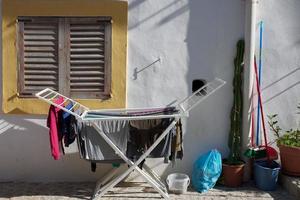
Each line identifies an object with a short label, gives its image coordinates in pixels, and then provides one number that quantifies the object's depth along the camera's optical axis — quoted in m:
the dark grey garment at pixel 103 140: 5.35
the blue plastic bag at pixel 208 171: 5.89
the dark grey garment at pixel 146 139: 5.44
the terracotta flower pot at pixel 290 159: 5.80
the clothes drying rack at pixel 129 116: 5.30
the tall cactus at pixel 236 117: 6.09
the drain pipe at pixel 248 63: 5.92
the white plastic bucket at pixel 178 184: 5.83
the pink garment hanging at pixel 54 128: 5.26
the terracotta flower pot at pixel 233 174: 5.99
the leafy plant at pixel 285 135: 5.92
